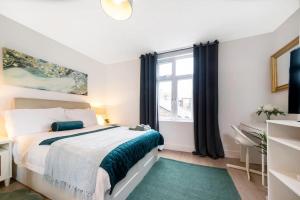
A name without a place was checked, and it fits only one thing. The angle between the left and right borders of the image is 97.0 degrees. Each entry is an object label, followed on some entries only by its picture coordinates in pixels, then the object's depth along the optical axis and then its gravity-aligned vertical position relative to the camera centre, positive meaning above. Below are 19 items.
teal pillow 2.20 -0.47
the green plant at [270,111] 2.16 -0.18
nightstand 1.70 -0.80
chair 1.95 -0.63
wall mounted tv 1.28 +0.17
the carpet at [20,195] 1.50 -1.13
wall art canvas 2.13 +0.46
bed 1.13 -0.91
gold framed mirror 2.09 +0.59
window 3.36 +0.32
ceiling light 1.43 +1.01
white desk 1.81 -0.48
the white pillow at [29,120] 1.89 -0.34
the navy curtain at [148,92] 3.37 +0.18
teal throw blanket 1.17 -0.62
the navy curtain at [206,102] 2.82 -0.05
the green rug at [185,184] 1.58 -1.17
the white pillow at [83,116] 2.69 -0.37
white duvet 1.11 -0.62
